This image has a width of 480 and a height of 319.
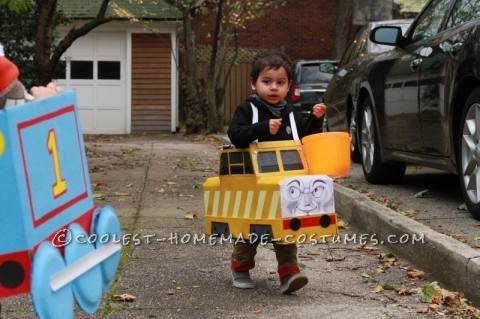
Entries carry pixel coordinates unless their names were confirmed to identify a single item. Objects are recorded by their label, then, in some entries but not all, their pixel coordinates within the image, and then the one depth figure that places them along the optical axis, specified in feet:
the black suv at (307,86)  73.43
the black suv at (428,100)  25.62
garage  101.71
